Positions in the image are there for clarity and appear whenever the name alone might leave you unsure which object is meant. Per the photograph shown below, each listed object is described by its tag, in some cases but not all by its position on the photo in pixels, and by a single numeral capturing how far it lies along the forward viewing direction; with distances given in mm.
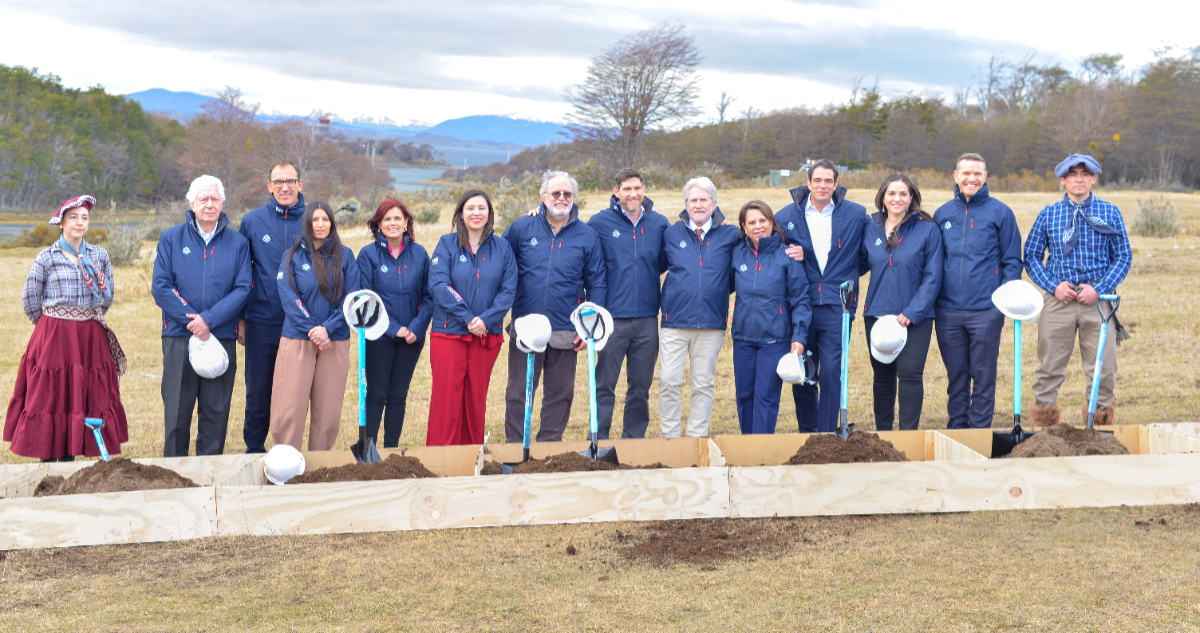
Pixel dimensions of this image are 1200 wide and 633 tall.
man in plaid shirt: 6270
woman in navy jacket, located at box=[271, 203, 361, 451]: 5594
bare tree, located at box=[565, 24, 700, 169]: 35312
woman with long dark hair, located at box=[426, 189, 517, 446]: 5781
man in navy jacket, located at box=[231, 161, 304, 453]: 5914
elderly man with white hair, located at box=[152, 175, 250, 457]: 5562
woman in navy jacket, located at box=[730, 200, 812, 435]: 5867
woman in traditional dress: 5770
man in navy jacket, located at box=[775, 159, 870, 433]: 6082
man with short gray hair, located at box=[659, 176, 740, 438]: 5973
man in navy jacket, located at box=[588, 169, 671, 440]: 6145
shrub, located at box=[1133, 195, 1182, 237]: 19672
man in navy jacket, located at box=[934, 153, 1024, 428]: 5961
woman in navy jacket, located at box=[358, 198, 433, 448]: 6000
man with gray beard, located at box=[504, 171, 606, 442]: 5953
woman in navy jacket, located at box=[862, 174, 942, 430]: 5941
